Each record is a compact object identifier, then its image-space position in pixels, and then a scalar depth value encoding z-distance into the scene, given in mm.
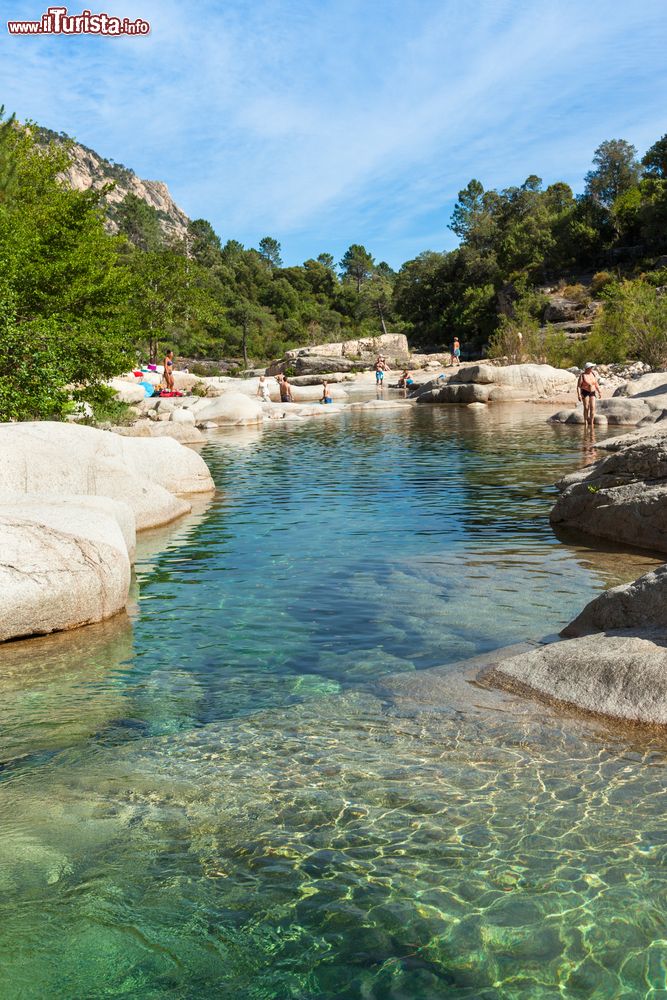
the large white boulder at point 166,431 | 22191
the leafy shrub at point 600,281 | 71062
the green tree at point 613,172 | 86062
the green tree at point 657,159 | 74925
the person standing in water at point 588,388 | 22953
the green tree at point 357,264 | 132875
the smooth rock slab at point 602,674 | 5246
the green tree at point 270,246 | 146550
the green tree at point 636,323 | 37281
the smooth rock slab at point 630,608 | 6152
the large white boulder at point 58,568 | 7656
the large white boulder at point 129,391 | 36469
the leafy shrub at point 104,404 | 18344
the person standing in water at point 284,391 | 45381
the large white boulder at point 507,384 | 38781
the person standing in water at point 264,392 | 46325
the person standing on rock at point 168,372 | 41031
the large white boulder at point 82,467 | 10641
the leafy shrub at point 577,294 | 69562
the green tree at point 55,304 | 14117
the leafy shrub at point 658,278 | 52875
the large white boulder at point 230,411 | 35094
